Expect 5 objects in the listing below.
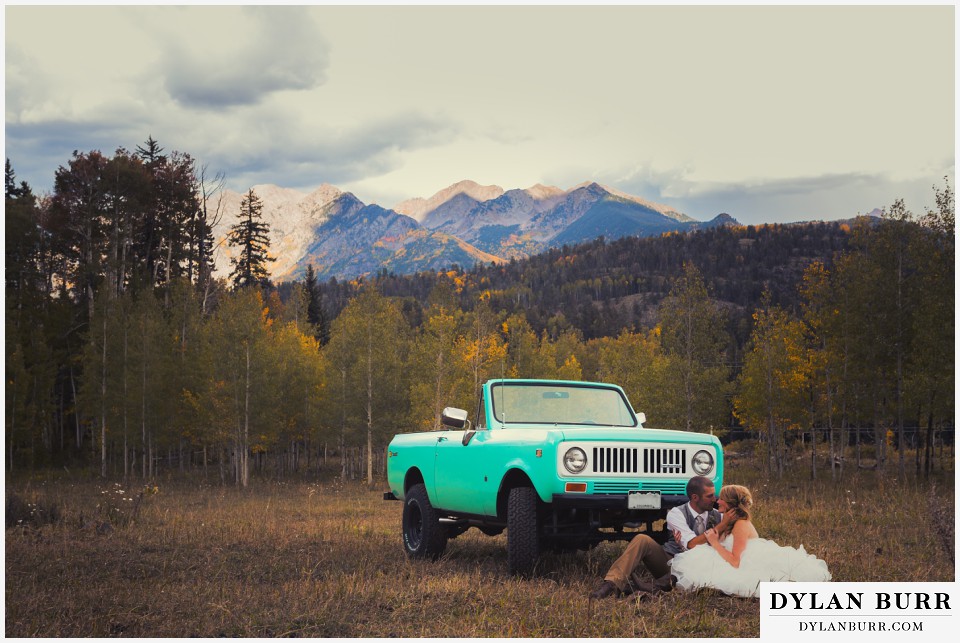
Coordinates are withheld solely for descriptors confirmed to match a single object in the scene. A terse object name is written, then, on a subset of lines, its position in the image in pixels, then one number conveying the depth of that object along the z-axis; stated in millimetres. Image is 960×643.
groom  9227
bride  8938
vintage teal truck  9898
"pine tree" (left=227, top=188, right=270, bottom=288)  70375
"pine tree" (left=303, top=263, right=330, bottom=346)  79562
